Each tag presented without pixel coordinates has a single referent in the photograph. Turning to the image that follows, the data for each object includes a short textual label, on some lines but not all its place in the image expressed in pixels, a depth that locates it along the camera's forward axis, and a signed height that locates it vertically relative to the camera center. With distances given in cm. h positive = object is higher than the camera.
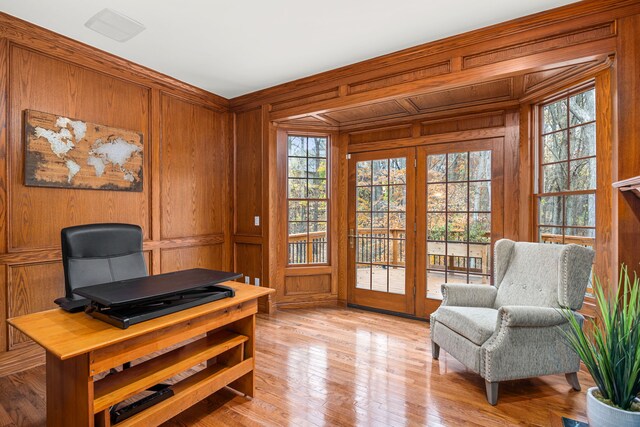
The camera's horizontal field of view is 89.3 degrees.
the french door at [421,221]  362 -9
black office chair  213 -30
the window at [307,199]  439 +19
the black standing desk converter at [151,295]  153 -42
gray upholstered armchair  218 -80
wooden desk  140 -73
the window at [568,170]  277 +40
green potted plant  133 -67
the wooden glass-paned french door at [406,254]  398 -45
